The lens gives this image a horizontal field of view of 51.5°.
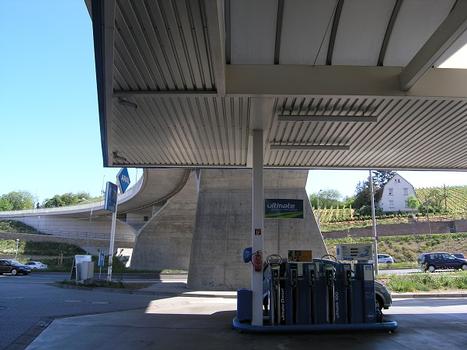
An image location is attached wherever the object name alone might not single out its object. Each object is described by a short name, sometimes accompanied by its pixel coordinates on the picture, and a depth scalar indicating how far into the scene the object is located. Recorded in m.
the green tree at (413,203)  93.31
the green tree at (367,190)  96.94
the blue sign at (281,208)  13.80
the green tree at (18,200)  151.30
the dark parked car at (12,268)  41.41
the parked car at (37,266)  48.94
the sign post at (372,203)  36.12
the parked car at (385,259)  53.94
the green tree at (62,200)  149.38
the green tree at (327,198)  122.12
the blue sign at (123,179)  23.77
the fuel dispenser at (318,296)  11.29
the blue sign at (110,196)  23.81
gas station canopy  7.94
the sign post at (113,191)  23.78
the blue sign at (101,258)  26.32
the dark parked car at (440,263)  40.06
